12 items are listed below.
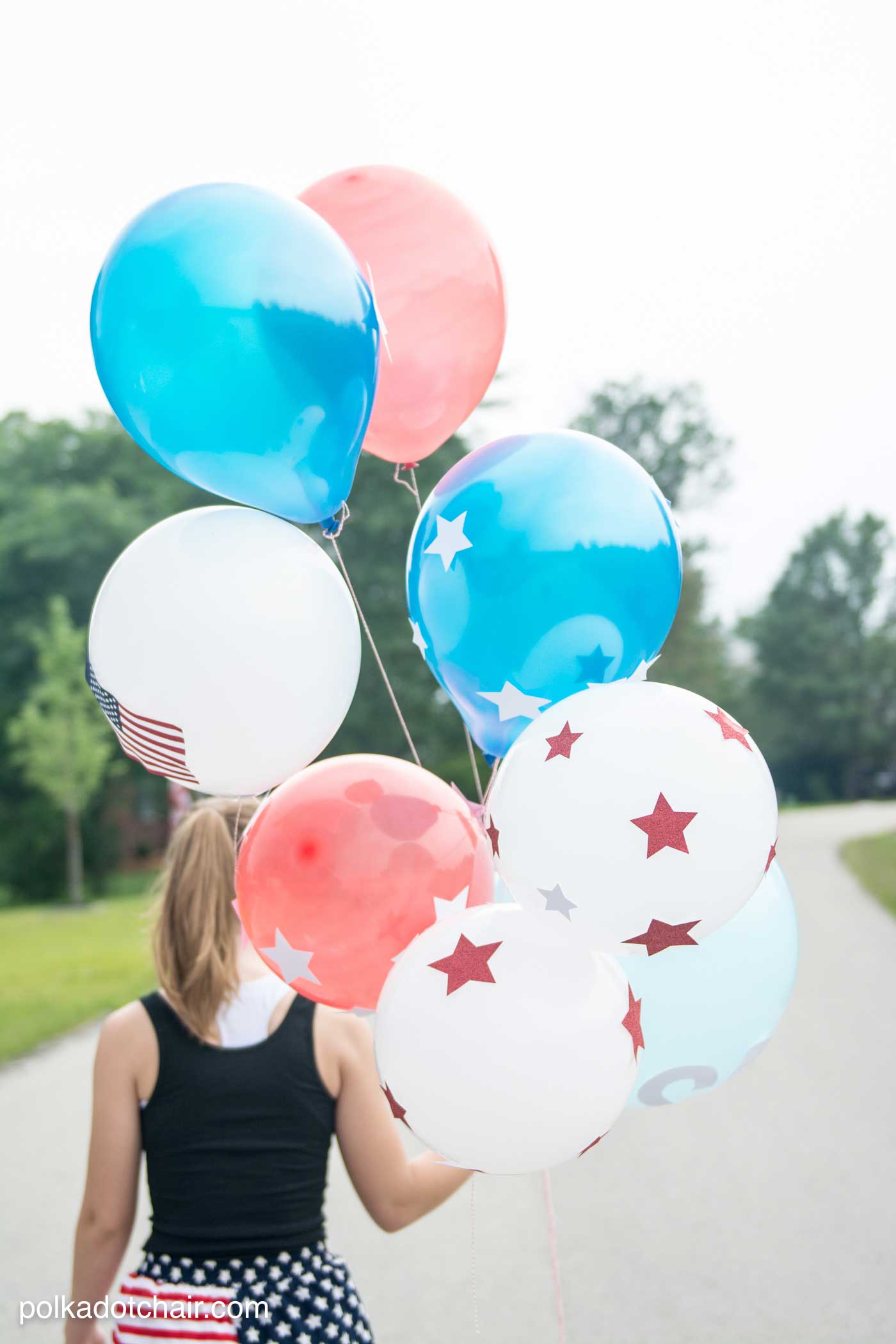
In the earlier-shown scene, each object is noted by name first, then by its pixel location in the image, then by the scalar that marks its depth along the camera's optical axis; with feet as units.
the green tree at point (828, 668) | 154.61
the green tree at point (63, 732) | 64.44
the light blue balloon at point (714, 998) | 6.15
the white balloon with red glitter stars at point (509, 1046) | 5.23
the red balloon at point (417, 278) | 6.74
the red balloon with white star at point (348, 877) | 6.00
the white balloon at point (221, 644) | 5.61
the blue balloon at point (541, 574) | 6.02
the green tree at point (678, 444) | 102.73
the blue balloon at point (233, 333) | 5.56
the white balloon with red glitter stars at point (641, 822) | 5.02
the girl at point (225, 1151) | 5.96
